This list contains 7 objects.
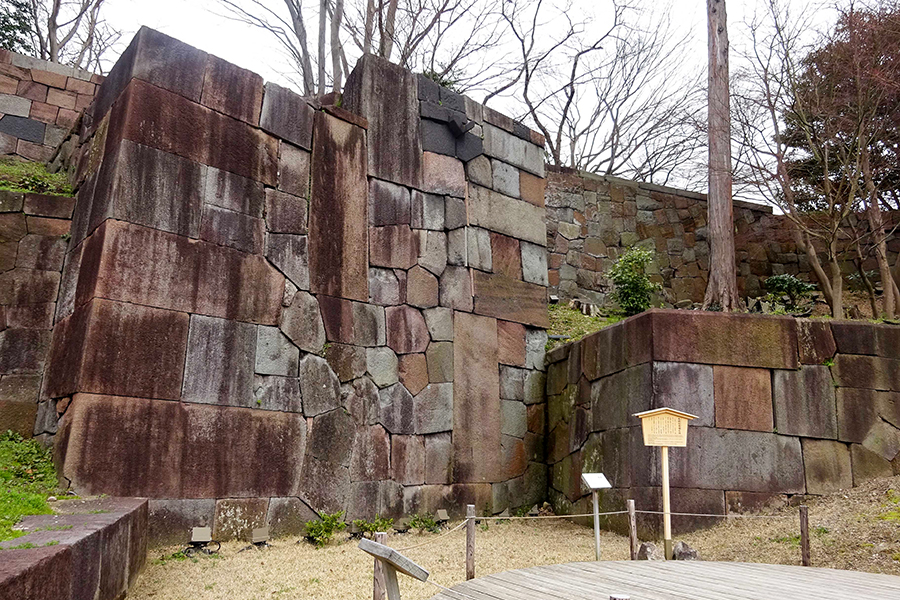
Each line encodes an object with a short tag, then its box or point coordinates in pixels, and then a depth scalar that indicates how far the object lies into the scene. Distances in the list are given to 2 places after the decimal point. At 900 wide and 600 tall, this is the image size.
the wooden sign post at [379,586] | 3.97
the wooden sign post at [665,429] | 6.25
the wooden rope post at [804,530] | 5.74
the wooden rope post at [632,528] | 6.00
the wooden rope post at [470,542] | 5.20
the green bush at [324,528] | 6.88
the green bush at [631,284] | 12.54
